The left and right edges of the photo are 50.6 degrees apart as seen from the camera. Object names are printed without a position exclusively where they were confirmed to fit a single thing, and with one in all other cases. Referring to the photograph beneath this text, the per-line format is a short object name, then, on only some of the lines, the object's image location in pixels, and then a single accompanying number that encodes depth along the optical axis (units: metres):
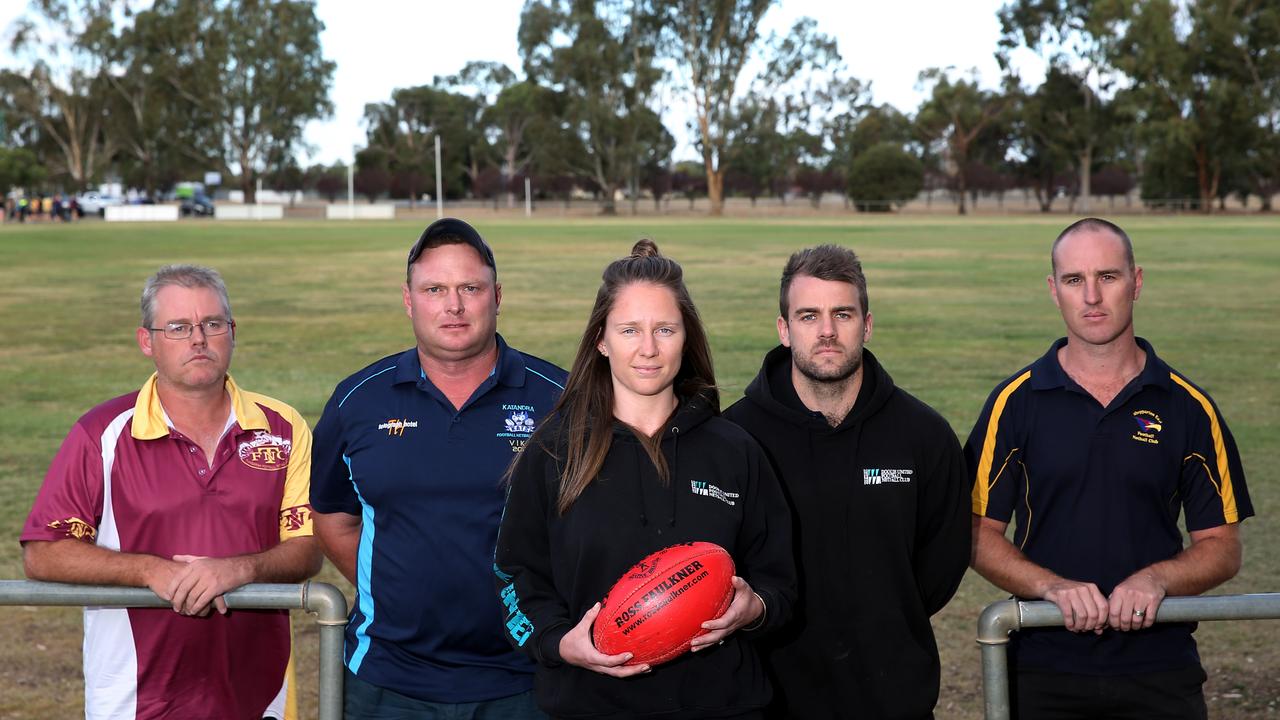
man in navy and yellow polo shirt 4.08
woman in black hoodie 3.39
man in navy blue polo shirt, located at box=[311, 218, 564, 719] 3.96
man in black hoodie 3.88
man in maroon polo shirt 4.09
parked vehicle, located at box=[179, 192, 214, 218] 103.06
